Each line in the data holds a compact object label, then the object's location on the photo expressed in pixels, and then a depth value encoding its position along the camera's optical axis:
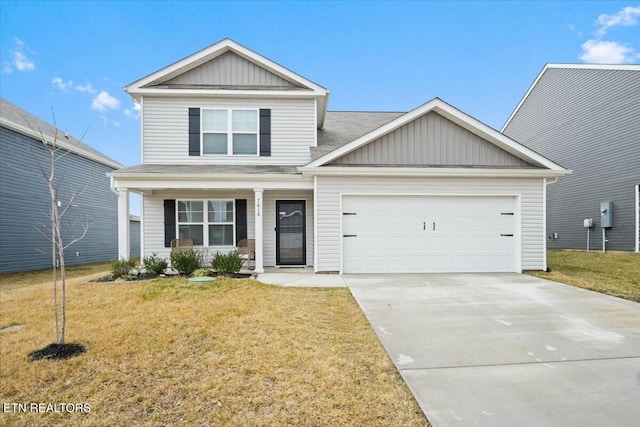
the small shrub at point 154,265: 9.04
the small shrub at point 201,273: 8.50
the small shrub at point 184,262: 8.88
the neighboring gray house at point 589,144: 13.23
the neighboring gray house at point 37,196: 11.58
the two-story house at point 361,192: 9.09
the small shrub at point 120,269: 8.73
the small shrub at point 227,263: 8.67
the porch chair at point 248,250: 9.61
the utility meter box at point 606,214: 13.77
